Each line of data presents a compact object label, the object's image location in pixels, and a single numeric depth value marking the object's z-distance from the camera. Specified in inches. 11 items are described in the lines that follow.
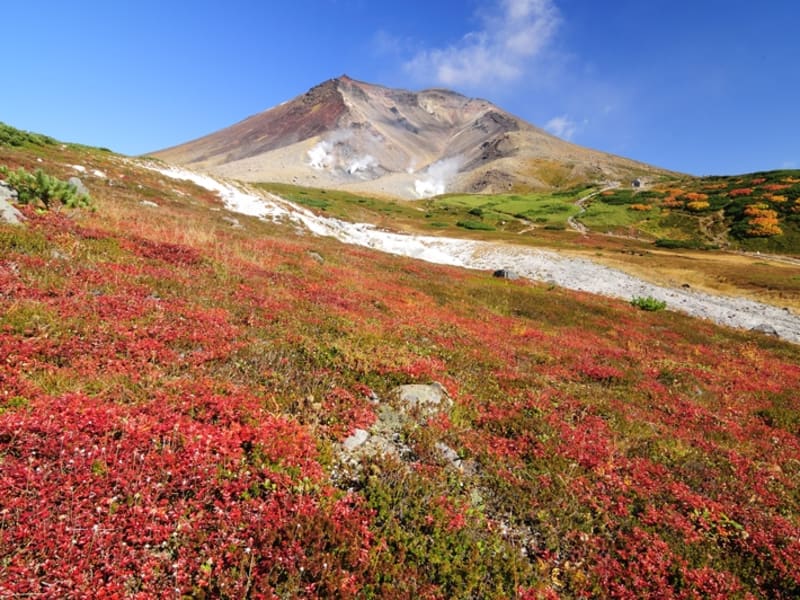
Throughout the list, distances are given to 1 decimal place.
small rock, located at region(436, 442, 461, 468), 289.9
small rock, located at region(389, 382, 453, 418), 339.0
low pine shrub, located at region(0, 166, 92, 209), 609.6
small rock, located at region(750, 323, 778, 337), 1066.3
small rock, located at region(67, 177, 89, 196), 855.9
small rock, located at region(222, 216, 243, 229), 1279.5
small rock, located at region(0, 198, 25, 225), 485.3
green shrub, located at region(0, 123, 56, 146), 1493.6
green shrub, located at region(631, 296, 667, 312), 1192.2
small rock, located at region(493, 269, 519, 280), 1471.5
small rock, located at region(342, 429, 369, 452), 274.6
